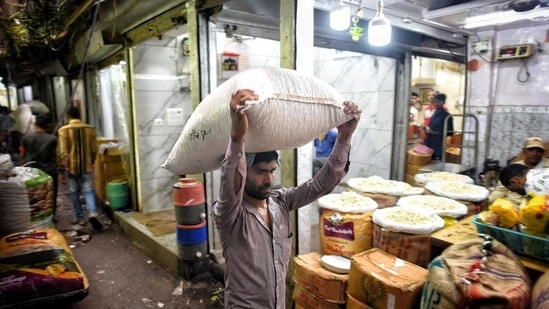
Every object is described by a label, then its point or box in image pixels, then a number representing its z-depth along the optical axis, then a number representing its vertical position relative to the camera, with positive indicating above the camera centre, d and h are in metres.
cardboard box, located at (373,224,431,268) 2.15 -0.88
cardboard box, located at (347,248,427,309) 1.86 -0.98
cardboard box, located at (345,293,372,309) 2.07 -1.21
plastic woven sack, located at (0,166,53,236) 2.99 -0.84
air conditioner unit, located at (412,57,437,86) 9.23 +1.26
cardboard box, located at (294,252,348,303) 2.25 -1.16
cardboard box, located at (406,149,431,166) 5.79 -0.77
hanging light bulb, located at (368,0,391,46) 2.99 +0.79
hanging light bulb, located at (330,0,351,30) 2.80 +0.86
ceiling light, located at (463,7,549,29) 3.71 +1.18
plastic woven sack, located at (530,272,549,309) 1.32 -0.75
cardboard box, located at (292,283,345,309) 2.30 -1.34
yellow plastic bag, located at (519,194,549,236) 1.55 -0.48
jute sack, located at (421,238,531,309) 1.37 -0.73
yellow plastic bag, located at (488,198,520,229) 1.70 -0.51
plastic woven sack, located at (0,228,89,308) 2.36 -1.21
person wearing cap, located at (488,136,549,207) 3.46 -0.41
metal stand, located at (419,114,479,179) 4.81 -0.76
